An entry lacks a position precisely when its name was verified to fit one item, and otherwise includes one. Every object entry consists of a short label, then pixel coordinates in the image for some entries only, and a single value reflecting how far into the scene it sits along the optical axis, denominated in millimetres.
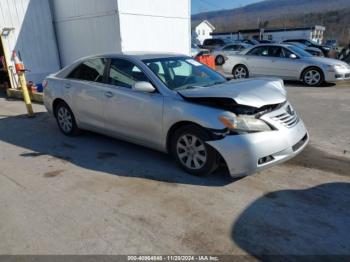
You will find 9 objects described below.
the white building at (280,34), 40562
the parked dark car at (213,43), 29922
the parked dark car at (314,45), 20781
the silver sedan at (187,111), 3523
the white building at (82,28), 9414
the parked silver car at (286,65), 10297
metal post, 7270
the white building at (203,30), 67062
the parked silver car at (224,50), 20266
